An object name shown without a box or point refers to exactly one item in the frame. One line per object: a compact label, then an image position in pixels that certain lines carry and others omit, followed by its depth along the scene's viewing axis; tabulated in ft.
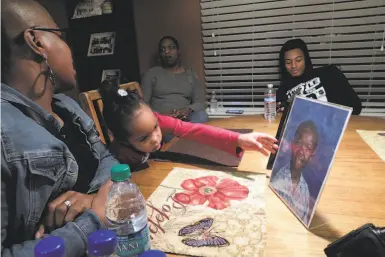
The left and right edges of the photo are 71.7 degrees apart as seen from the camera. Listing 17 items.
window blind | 7.85
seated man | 7.32
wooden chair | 4.75
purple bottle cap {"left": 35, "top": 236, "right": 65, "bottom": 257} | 1.28
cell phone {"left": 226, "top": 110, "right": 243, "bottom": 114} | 8.70
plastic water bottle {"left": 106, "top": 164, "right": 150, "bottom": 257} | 1.69
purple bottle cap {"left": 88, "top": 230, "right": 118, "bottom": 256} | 1.42
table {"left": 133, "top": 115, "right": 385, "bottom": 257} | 1.95
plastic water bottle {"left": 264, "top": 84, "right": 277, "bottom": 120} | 5.61
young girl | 3.38
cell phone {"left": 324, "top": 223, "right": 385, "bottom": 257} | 1.50
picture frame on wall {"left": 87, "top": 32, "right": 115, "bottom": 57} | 10.00
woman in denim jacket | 1.80
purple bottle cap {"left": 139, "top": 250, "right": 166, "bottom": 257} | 1.38
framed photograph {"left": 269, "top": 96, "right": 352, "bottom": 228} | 2.04
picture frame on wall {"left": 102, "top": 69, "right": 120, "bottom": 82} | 10.23
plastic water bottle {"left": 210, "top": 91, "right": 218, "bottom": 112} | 9.76
